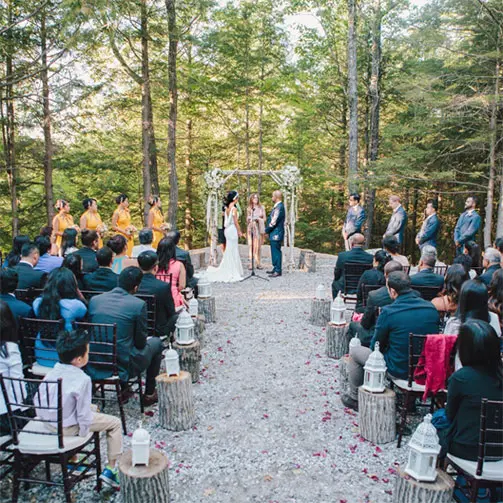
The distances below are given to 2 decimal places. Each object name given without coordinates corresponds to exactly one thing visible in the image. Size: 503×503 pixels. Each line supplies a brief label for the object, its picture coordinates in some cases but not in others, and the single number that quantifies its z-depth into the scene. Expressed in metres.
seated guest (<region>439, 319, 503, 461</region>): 2.34
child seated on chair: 2.59
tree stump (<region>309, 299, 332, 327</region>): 6.73
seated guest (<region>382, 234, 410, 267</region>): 5.48
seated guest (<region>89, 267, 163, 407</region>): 3.53
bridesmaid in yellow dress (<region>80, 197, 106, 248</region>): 7.94
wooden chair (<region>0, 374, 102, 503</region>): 2.51
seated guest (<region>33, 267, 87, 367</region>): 3.50
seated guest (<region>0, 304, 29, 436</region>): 2.76
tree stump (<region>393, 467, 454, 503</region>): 2.36
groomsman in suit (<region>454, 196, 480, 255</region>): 7.67
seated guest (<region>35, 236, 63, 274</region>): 5.29
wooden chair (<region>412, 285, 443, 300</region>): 4.78
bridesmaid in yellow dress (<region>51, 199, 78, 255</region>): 8.13
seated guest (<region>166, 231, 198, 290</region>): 5.91
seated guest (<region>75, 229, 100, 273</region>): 5.31
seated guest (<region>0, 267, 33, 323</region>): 3.39
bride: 9.82
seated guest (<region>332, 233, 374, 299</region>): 6.06
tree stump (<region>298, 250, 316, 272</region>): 11.16
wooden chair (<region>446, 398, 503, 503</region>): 2.28
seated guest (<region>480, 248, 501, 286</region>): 4.84
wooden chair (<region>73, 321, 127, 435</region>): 3.46
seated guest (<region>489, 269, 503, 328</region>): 3.74
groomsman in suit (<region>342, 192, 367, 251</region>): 9.41
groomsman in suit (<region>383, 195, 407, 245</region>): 8.39
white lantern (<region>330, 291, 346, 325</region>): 5.30
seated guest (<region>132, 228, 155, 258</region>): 5.75
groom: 10.06
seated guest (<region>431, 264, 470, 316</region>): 3.49
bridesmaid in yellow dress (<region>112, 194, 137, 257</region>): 8.26
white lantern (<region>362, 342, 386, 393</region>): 3.44
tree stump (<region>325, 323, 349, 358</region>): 5.30
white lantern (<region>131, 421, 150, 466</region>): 2.47
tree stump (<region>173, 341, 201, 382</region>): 4.37
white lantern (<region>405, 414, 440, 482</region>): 2.39
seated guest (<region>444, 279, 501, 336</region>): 2.97
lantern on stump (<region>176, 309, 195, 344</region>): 4.36
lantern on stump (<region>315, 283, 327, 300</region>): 6.68
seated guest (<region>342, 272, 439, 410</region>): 3.48
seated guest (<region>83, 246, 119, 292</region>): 4.55
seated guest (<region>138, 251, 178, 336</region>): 4.39
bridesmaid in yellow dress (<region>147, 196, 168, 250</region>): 8.70
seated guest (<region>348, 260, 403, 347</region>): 4.01
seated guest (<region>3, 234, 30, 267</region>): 5.10
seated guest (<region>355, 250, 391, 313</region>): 4.87
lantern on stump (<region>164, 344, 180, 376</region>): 3.59
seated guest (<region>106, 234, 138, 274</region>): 4.99
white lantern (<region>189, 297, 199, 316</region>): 5.17
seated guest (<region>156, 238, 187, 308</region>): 5.20
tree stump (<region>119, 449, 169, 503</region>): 2.50
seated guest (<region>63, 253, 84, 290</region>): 4.29
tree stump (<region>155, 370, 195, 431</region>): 3.62
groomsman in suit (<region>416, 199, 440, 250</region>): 7.93
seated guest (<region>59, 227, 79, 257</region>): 6.04
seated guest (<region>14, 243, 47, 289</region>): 4.54
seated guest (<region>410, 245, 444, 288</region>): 4.82
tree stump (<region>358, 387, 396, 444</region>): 3.46
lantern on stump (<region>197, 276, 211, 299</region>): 6.85
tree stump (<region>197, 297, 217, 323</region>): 6.80
